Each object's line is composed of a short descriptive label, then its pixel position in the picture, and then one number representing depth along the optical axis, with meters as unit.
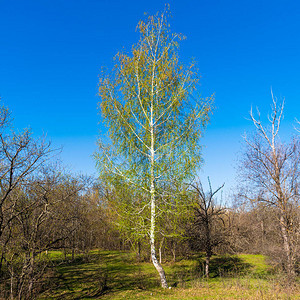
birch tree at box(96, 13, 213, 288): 9.71
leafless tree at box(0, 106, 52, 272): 6.67
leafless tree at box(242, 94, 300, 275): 10.98
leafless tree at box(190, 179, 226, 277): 12.29
